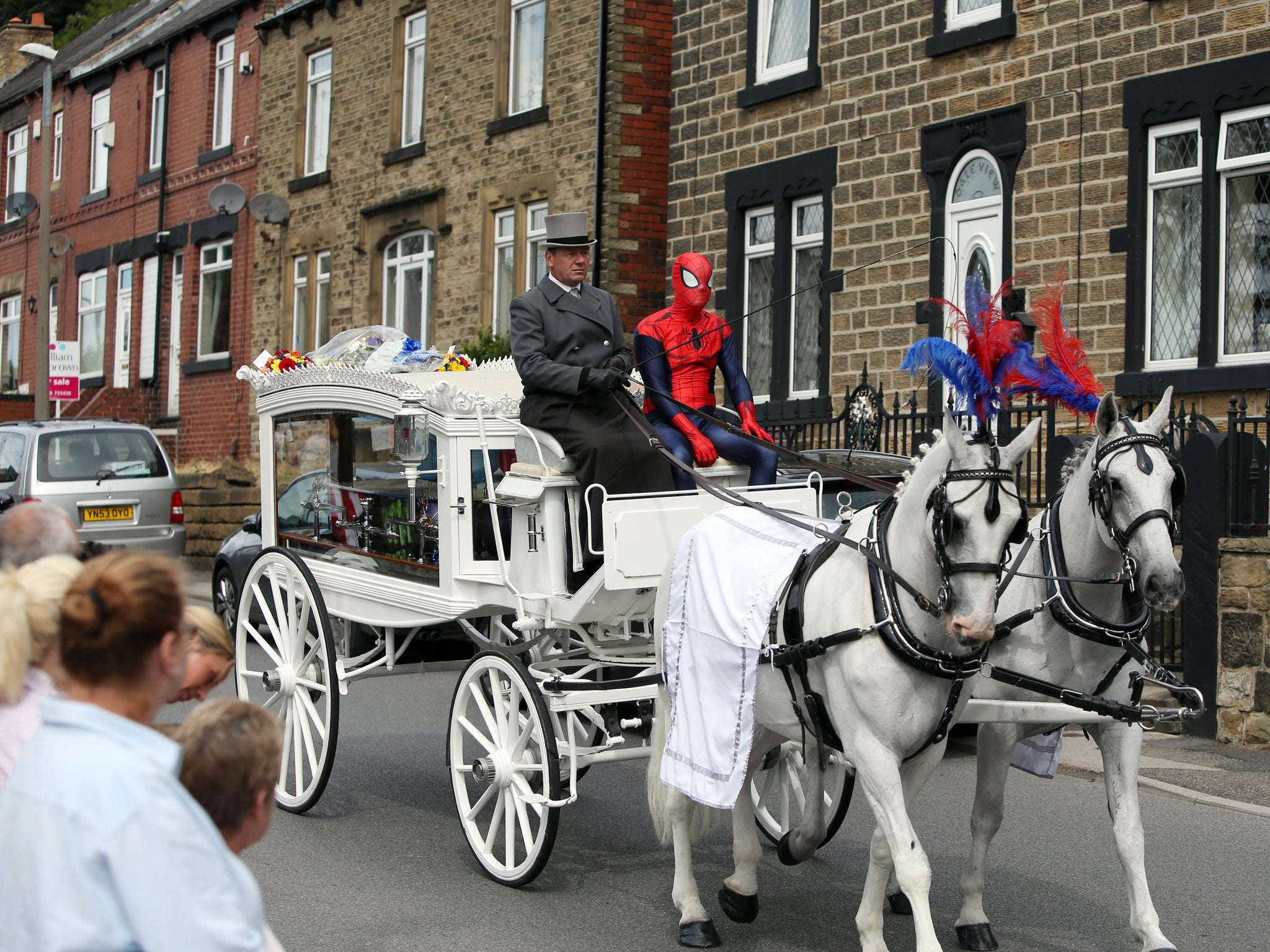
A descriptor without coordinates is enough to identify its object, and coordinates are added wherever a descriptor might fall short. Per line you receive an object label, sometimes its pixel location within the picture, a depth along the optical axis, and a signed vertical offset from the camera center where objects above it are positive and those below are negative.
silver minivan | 16.86 +0.13
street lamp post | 24.02 +4.12
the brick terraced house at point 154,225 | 27.48 +5.68
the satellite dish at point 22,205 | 31.67 +6.22
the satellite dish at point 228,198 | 24.89 +5.07
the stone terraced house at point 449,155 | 18.84 +5.05
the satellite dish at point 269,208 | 24.69 +4.86
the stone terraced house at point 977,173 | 12.21 +3.31
